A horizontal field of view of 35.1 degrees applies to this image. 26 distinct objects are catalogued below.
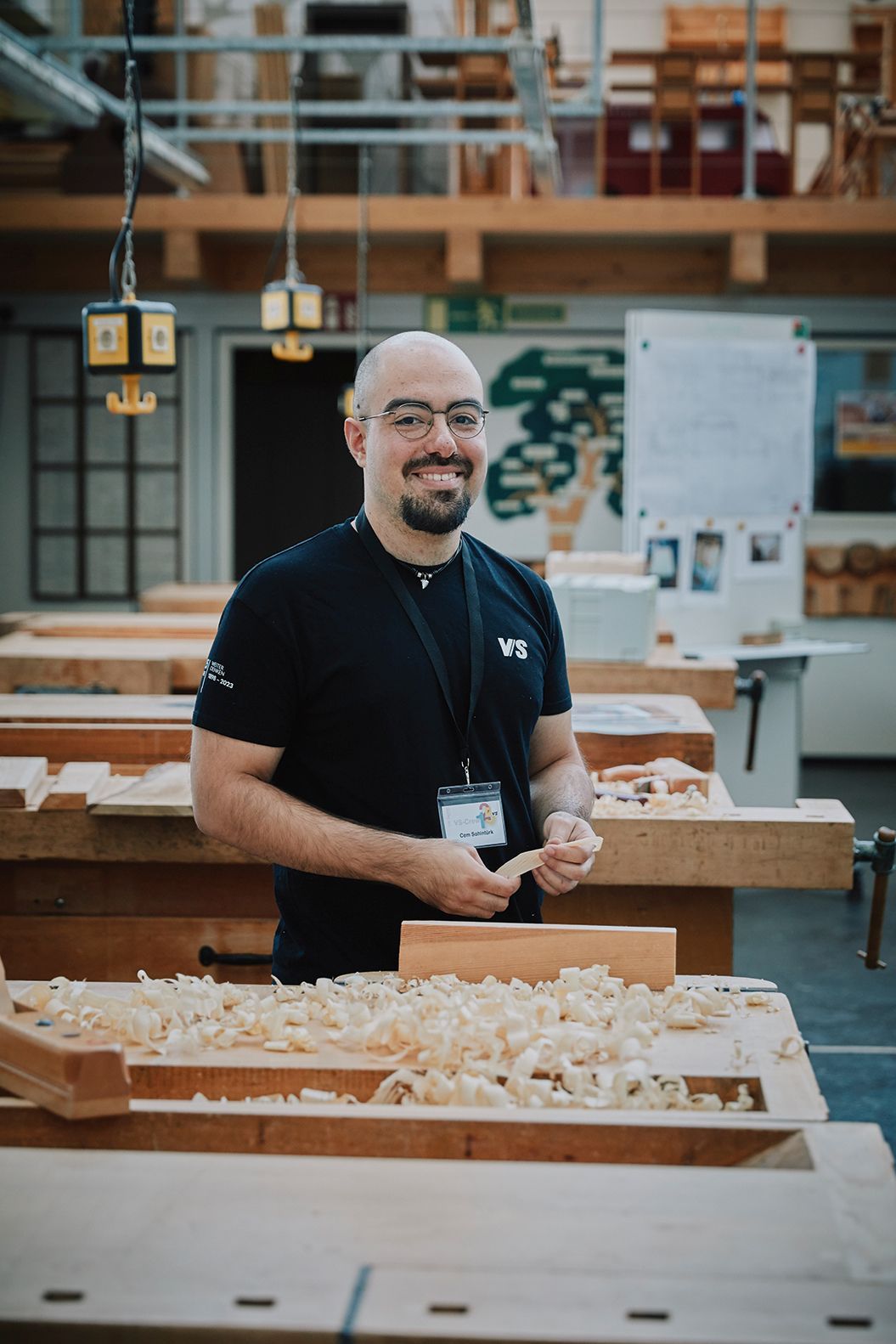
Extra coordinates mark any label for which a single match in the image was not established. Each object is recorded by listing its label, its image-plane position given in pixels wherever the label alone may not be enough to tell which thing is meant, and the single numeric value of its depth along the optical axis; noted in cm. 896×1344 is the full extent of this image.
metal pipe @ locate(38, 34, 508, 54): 543
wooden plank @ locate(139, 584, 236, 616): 580
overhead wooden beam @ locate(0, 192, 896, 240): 760
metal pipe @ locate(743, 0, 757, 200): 726
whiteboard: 591
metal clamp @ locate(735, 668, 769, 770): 489
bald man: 198
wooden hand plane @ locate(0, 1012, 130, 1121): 126
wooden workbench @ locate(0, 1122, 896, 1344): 93
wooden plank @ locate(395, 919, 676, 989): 169
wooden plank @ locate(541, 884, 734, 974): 292
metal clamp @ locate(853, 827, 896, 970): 262
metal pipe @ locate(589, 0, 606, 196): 616
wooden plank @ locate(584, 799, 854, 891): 270
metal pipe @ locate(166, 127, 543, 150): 643
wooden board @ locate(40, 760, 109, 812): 277
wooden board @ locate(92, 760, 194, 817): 272
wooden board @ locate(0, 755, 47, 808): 279
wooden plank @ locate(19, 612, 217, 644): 493
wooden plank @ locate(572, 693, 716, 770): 332
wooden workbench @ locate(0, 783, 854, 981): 275
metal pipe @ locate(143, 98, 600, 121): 618
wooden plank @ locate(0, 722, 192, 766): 321
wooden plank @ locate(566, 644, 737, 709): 422
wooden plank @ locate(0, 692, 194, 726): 330
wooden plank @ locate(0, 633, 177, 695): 416
